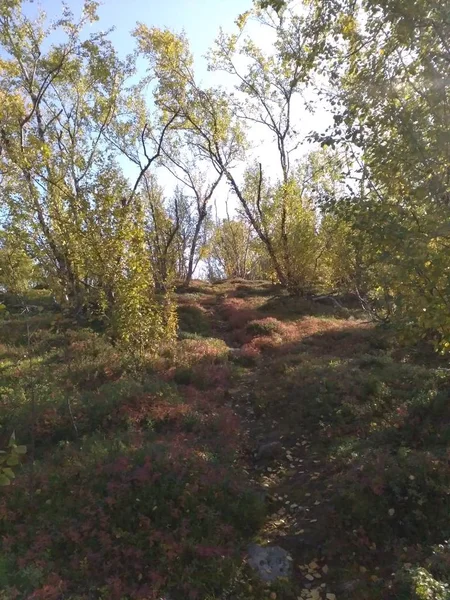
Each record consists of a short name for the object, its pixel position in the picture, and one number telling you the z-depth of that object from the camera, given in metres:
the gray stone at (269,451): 9.06
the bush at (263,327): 18.77
